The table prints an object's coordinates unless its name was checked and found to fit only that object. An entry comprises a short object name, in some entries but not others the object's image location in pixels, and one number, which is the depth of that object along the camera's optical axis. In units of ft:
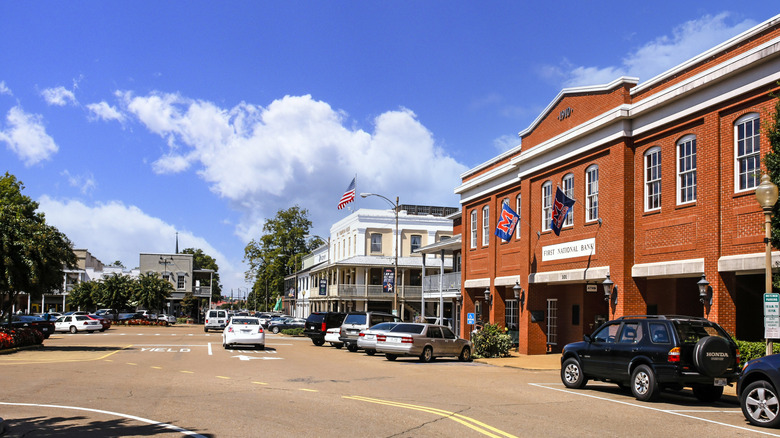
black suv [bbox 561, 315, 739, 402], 43.80
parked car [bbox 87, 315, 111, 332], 181.58
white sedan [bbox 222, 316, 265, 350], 100.17
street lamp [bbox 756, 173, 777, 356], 45.14
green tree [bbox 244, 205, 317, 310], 299.99
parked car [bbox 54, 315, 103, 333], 174.50
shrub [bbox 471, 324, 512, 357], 89.25
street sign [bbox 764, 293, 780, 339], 43.39
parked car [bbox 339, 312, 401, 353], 105.29
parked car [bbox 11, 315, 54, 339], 123.82
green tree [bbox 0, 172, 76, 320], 88.22
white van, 180.15
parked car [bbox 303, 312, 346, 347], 117.19
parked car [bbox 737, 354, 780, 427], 35.17
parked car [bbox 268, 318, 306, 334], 182.09
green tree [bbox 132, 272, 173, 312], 234.79
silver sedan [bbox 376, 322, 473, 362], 81.35
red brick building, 61.87
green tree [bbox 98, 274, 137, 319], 238.07
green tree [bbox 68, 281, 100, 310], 262.67
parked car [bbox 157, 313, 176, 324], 234.83
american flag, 177.99
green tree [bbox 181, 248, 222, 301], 449.89
